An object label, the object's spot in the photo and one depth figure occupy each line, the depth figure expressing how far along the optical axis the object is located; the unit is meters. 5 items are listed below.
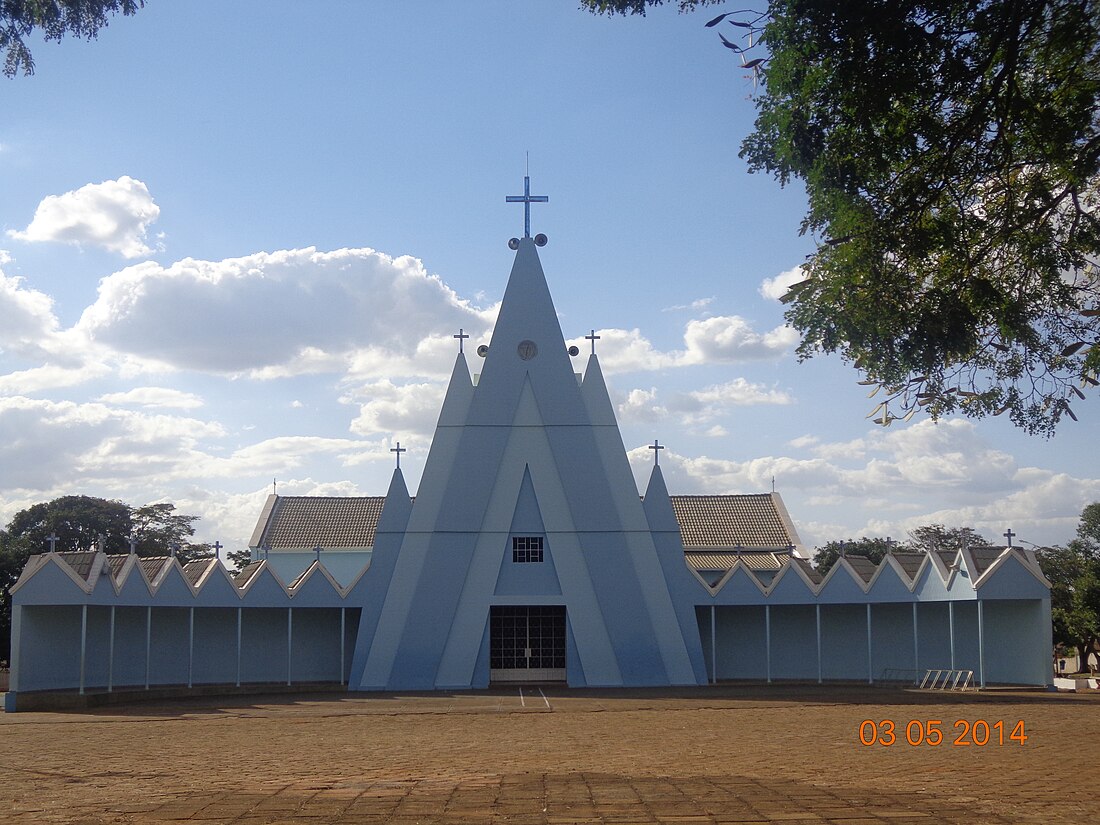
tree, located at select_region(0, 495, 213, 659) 51.41
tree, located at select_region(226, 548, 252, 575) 55.34
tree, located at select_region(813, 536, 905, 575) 54.19
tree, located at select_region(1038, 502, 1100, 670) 39.88
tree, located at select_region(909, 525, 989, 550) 60.38
